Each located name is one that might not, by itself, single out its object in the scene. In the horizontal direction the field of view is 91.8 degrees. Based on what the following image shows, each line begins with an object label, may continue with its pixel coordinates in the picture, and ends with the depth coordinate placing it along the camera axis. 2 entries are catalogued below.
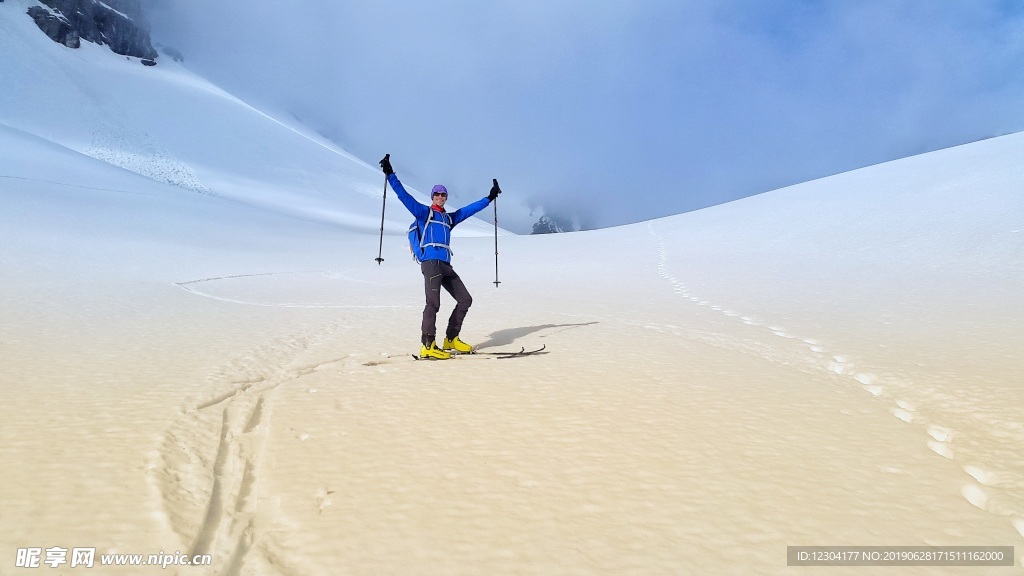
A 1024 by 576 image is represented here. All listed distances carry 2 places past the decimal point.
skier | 6.17
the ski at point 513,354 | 6.02
